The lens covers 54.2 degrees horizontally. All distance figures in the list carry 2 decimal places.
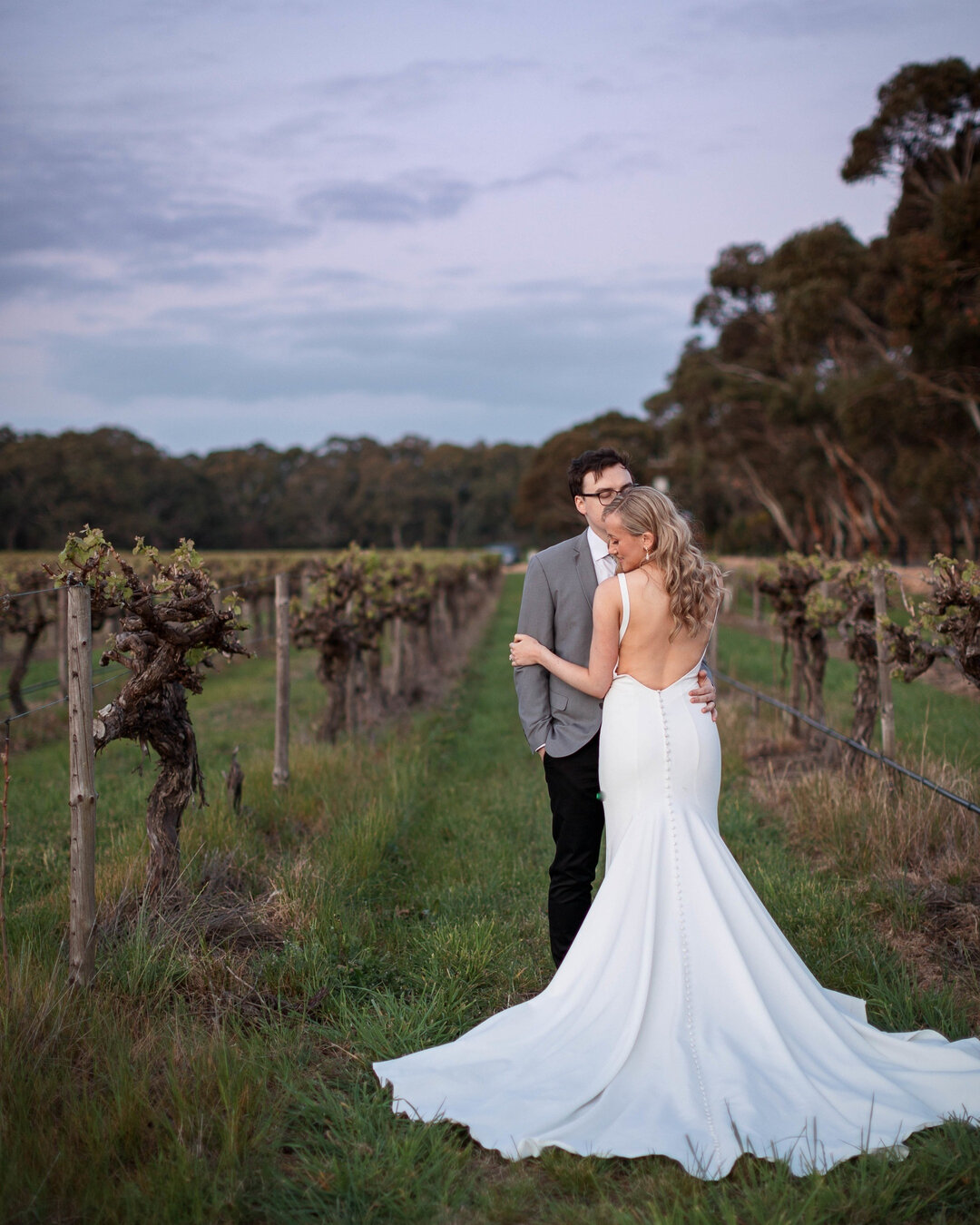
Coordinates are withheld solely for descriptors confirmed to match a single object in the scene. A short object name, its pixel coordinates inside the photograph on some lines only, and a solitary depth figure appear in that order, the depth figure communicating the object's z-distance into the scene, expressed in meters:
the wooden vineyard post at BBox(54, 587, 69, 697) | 12.83
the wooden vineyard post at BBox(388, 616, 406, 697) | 12.90
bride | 2.84
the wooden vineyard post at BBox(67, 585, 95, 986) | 3.61
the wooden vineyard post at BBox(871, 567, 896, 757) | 6.41
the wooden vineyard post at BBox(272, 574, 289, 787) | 6.93
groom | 3.79
